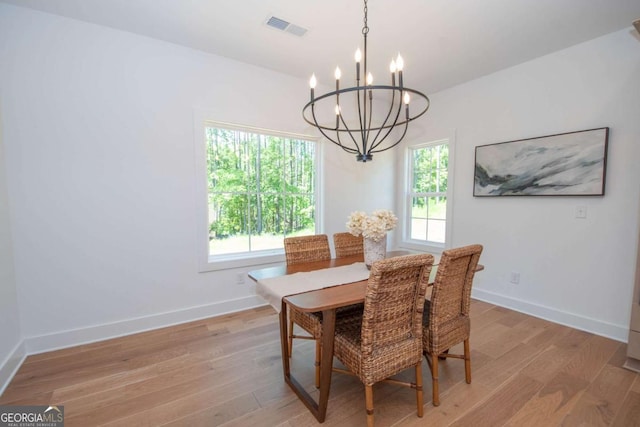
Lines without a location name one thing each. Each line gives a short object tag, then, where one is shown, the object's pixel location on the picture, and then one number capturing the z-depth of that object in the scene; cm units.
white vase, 211
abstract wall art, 259
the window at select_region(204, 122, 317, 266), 313
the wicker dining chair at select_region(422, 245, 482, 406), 165
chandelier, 366
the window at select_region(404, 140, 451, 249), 393
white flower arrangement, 205
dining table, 149
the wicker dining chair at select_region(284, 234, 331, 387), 195
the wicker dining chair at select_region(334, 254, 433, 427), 141
